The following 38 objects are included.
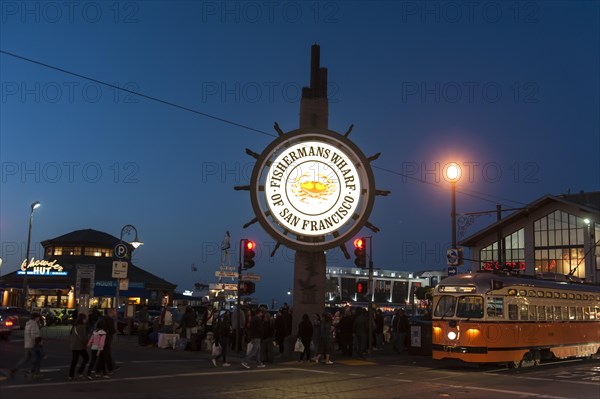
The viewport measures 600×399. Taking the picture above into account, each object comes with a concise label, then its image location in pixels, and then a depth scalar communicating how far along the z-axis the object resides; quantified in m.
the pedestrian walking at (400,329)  27.09
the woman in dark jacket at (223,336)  20.39
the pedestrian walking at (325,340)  22.17
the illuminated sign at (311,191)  25.91
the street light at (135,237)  33.10
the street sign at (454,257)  27.55
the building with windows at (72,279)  63.00
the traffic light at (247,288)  24.08
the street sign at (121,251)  29.89
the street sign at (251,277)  28.29
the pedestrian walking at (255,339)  20.38
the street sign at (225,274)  30.83
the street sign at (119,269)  28.75
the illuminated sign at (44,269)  62.66
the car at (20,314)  37.09
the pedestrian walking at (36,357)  15.64
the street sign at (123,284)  31.28
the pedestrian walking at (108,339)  16.61
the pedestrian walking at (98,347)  16.17
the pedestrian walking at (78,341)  15.62
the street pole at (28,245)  48.86
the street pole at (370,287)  23.98
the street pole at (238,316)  24.37
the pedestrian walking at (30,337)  15.80
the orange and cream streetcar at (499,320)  20.77
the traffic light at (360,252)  23.77
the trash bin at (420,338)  25.44
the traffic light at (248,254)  23.44
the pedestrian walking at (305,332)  22.19
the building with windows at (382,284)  154.75
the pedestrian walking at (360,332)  24.22
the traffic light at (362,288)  24.23
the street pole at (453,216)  26.90
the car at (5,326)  29.37
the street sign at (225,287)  32.56
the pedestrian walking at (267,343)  21.42
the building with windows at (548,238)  59.66
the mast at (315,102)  27.11
